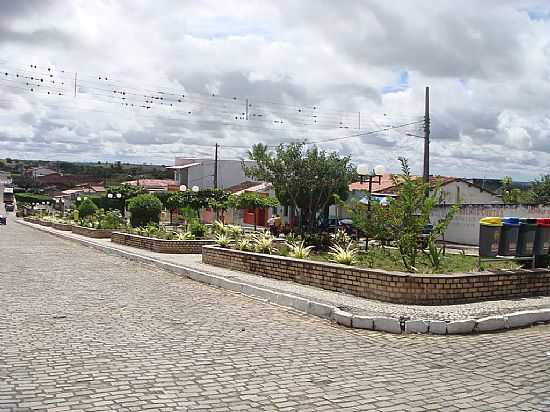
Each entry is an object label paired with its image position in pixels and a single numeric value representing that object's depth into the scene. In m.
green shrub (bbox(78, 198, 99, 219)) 44.58
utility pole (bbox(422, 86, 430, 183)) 32.16
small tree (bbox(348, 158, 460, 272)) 11.51
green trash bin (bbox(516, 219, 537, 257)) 11.55
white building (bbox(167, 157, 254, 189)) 72.75
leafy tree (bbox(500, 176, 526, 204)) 39.31
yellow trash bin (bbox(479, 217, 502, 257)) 11.53
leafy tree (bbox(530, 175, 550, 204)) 47.68
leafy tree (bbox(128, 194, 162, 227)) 30.25
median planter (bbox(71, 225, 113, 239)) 32.50
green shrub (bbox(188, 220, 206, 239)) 22.61
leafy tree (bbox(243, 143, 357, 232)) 23.27
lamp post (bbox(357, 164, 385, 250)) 18.77
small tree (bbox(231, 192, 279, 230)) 36.94
